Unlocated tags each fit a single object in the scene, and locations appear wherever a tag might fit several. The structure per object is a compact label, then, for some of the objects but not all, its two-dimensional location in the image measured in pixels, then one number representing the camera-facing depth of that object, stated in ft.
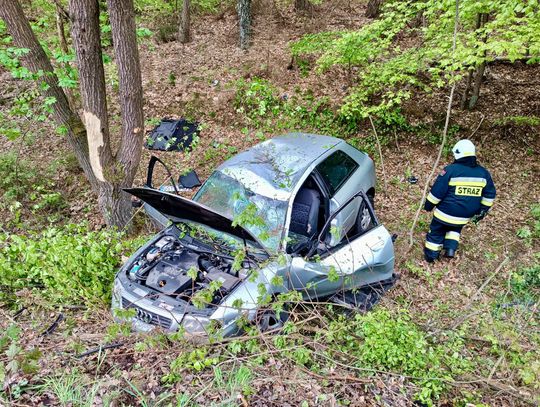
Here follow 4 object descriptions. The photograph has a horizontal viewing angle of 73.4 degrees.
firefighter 15.38
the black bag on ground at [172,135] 25.96
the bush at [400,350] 9.47
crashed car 11.32
